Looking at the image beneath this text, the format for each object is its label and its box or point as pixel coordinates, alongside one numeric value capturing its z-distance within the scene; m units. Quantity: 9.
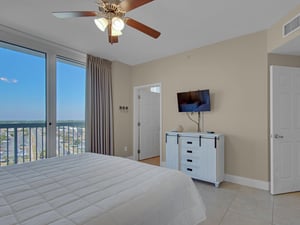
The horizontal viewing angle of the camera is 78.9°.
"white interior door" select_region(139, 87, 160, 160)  5.27
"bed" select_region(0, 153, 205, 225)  1.02
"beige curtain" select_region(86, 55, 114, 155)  4.07
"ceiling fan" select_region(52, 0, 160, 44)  1.82
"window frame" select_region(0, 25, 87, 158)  3.38
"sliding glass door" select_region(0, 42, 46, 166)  3.07
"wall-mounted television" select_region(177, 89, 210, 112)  3.64
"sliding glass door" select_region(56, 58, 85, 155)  3.79
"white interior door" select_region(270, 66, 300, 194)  2.88
